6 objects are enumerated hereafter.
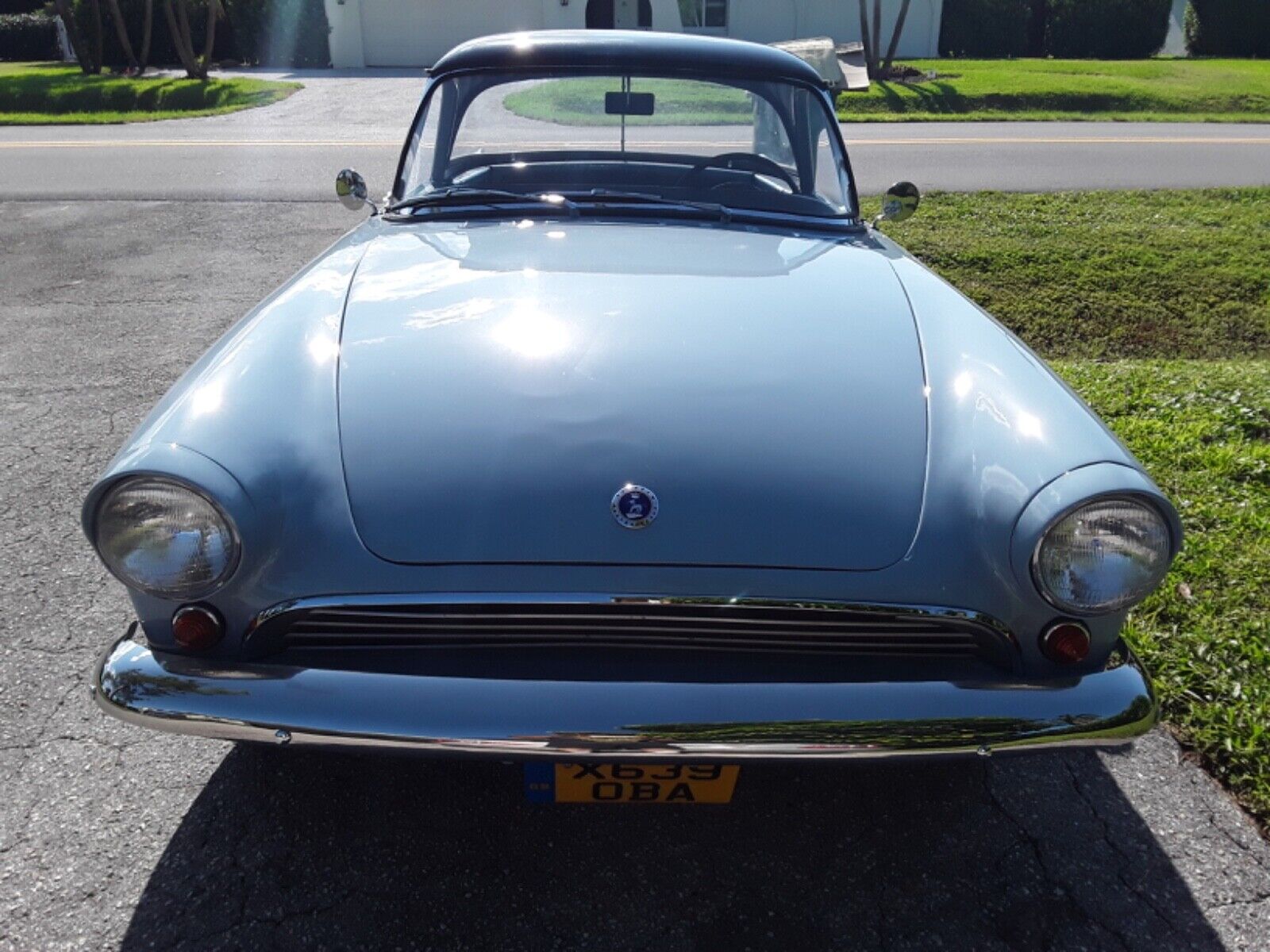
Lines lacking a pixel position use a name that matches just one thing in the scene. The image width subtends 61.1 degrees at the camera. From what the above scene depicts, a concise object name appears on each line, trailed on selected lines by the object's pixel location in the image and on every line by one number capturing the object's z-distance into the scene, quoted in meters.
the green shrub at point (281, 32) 22.73
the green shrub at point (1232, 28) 24.97
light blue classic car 1.77
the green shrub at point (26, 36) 25.05
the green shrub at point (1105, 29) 24.41
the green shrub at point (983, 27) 24.34
